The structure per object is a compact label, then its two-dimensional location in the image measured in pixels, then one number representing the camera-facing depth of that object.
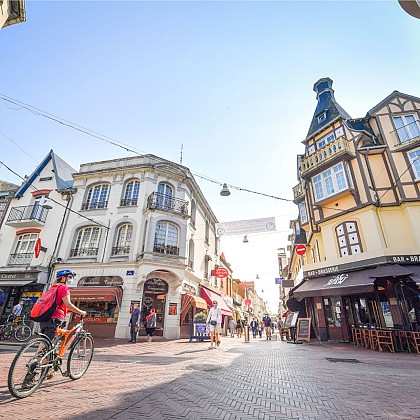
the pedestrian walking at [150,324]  12.30
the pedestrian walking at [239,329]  20.58
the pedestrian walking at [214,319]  9.88
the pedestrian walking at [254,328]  23.34
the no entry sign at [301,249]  16.77
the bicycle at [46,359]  3.28
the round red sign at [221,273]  20.17
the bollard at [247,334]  14.73
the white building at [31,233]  16.20
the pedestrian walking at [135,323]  12.01
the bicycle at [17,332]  11.76
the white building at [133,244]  14.46
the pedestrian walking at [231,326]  20.83
